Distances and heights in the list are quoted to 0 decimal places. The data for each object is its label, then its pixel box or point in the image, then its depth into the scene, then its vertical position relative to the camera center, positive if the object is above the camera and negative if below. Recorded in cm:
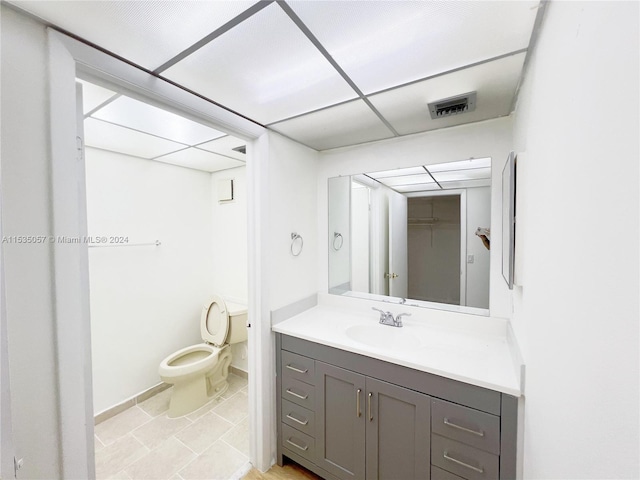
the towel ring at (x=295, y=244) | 190 -8
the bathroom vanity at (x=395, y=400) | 110 -83
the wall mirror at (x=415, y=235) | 163 -2
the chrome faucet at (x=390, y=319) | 170 -58
